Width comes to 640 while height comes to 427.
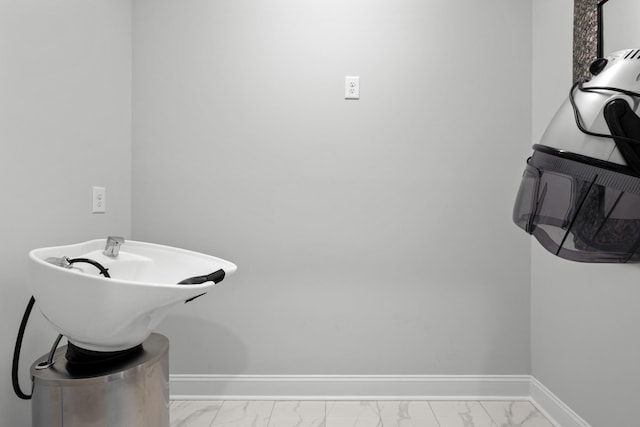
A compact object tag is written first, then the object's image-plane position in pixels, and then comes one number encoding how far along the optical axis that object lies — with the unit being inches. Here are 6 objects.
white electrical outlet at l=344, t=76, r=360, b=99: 75.1
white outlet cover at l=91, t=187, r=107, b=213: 65.5
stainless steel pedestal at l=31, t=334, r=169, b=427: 40.2
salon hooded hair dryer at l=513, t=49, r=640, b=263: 33.6
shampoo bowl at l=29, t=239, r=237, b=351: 37.9
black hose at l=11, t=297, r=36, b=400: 45.3
